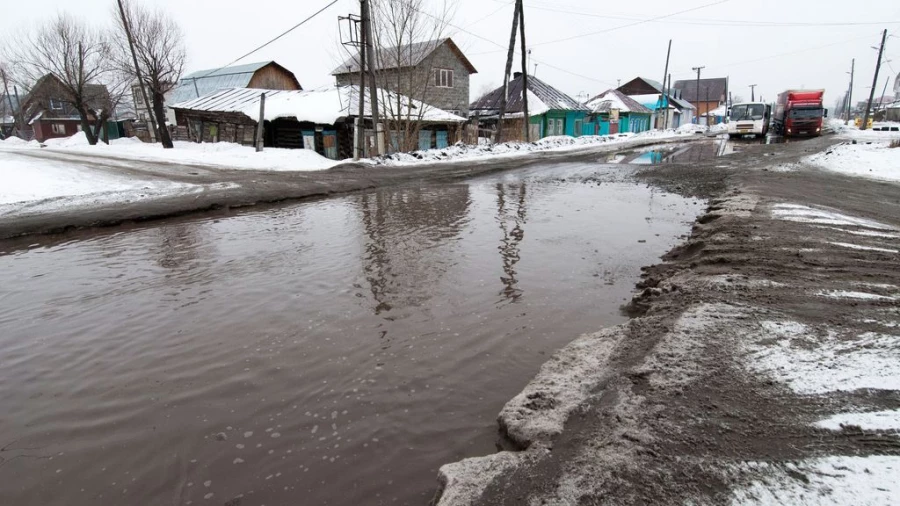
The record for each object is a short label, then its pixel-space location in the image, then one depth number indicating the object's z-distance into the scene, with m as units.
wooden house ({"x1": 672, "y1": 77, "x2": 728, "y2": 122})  96.94
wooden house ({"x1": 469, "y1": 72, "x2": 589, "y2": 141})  38.68
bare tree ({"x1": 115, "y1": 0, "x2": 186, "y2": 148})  29.09
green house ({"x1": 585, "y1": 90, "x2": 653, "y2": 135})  49.70
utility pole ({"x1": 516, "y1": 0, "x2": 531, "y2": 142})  28.14
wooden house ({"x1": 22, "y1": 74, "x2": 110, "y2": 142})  55.69
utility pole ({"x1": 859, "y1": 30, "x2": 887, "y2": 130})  49.09
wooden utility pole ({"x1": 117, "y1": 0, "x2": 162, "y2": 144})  25.47
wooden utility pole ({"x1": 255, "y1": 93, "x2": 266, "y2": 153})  24.97
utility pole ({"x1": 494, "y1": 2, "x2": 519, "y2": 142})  28.03
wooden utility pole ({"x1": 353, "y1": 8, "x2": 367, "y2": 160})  21.48
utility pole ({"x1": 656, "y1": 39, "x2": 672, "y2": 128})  62.04
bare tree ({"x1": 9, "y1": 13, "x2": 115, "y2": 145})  34.12
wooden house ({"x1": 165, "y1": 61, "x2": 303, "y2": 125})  41.31
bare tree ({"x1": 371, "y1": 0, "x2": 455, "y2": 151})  23.88
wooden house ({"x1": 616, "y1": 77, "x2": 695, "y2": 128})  65.12
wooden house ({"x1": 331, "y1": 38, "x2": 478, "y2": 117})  31.32
